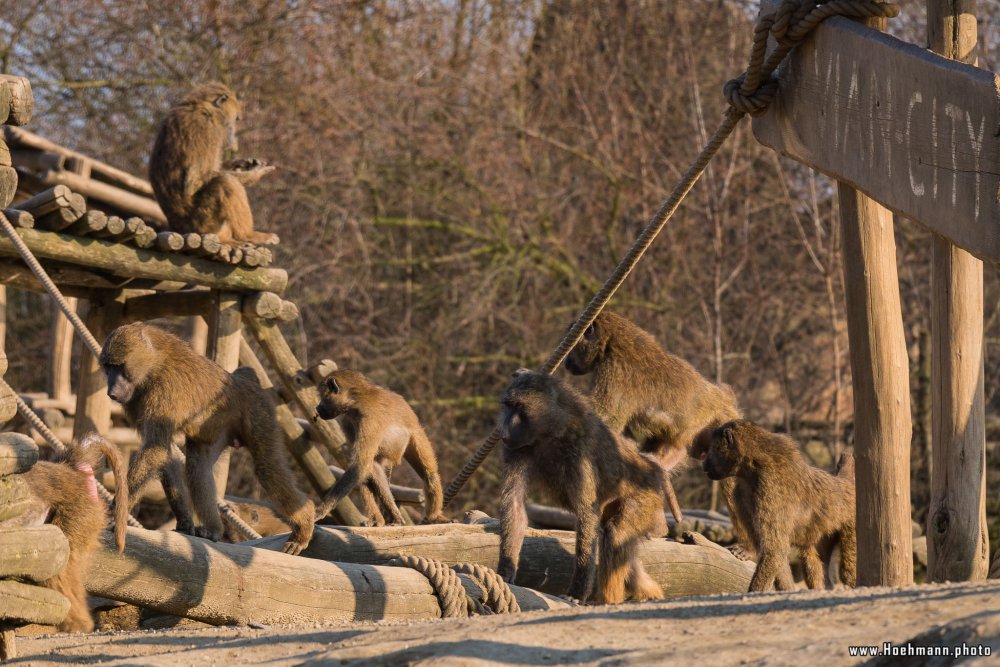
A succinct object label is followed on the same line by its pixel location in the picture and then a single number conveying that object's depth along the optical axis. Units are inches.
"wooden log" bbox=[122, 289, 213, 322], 713.4
